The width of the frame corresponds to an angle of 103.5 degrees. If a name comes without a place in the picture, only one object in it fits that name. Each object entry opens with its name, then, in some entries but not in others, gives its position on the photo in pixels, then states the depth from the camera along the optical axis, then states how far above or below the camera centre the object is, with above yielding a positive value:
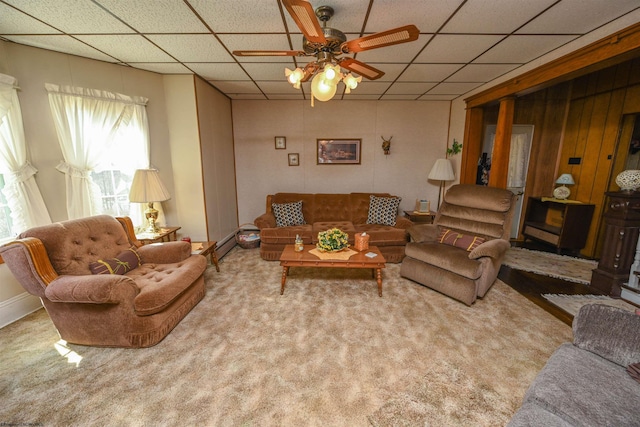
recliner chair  2.49 -0.82
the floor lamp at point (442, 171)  4.17 -0.05
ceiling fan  1.34 +0.75
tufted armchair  1.71 -0.89
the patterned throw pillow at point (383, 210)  4.02 -0.68
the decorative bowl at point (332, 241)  2.82 -0.82
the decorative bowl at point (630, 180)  2.57 -0.10
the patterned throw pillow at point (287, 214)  4.04 -0.75
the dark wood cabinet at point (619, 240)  2.54 -0.71
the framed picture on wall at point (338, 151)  4.62 +0.30
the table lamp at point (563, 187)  3.87 -0.27
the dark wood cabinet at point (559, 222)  3.65 -0.82
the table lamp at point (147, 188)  2.69 -0.24
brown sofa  3.56 -0.89
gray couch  0.95 -0.90
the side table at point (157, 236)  2.79 -0.78
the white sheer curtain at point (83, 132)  2.48 +0.34
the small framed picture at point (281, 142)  4.60 +0.44
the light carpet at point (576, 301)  2.41 -1.30
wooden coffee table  2.62 -0.97
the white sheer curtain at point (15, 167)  2.13 -0.02
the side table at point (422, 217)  4.16 -0.80
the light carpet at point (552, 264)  3.10 -1.28
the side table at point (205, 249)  2.86 -0.94
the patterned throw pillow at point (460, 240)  2.77 -0.80
